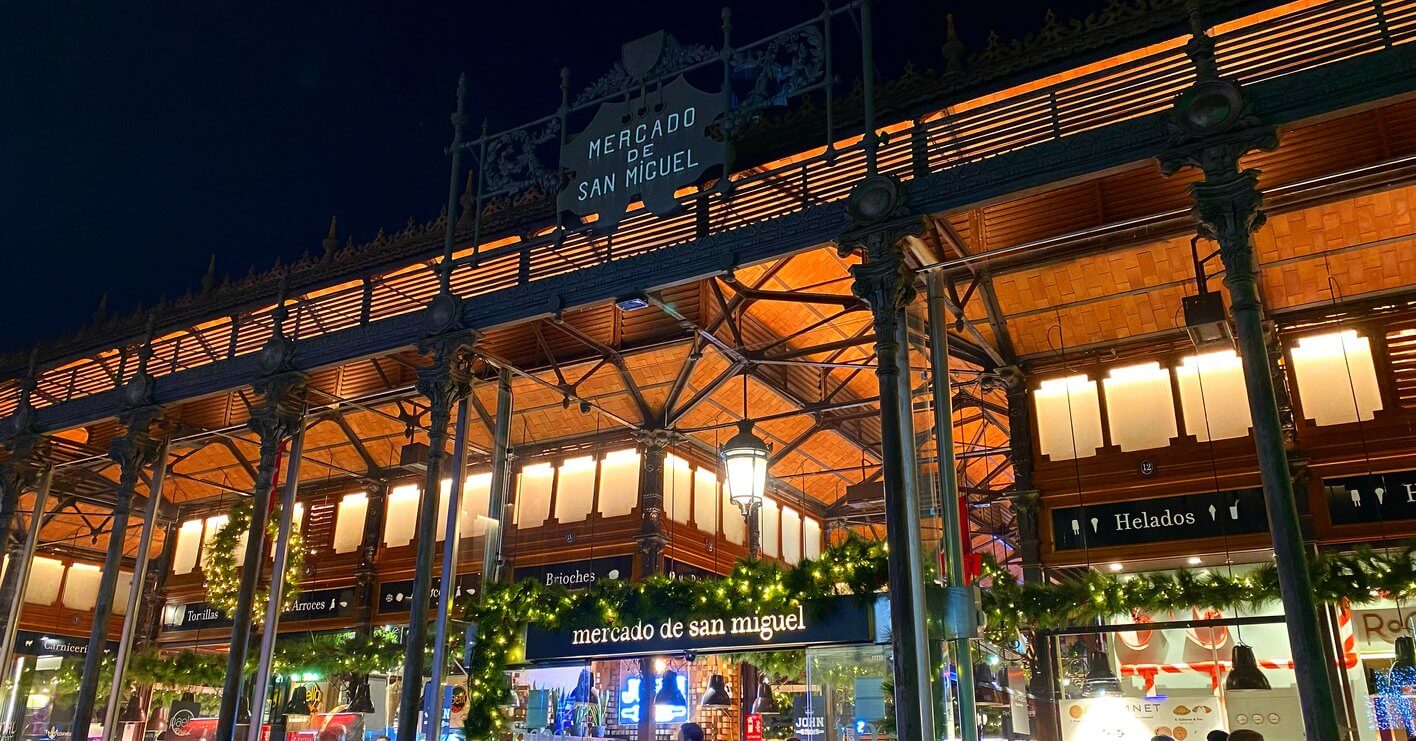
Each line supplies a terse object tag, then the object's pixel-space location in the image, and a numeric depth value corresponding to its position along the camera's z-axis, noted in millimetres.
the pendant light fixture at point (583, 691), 14039
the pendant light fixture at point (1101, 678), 13484
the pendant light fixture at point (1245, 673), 11680
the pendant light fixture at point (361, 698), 16438
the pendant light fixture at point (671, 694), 14898
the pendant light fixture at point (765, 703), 16566
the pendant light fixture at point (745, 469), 11867
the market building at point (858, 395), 10539
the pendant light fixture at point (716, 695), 14484
